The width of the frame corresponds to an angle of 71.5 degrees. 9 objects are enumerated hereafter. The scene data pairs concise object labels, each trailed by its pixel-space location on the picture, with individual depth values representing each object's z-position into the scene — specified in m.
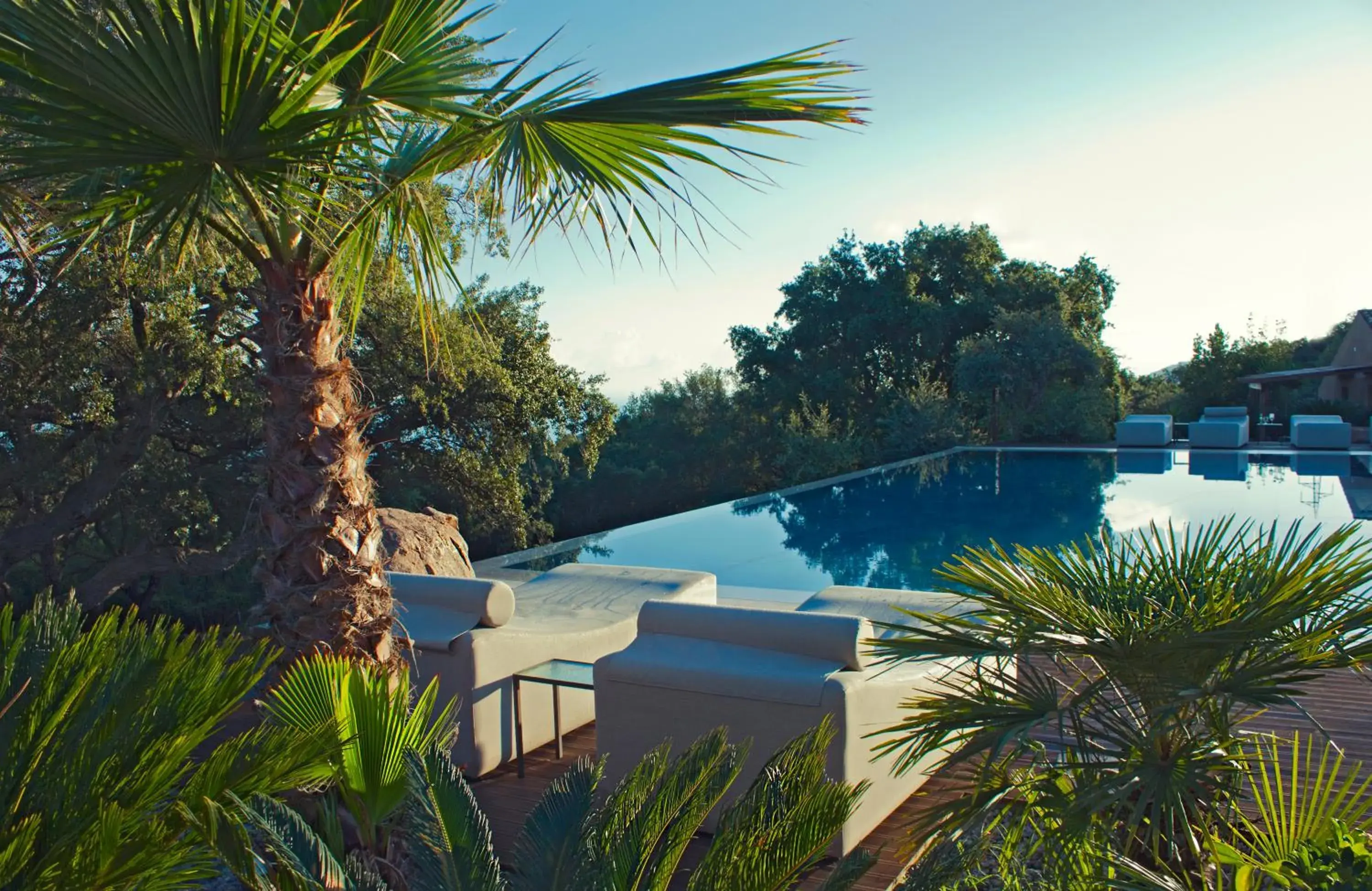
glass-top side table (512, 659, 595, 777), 4.45
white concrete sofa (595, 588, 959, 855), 3.53
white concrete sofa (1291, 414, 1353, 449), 17.00
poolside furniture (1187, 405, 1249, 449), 17.94
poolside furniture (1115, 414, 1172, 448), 18.19
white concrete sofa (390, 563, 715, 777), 4.41
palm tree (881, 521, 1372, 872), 2.04
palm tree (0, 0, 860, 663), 2.46
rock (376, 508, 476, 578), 7.23
